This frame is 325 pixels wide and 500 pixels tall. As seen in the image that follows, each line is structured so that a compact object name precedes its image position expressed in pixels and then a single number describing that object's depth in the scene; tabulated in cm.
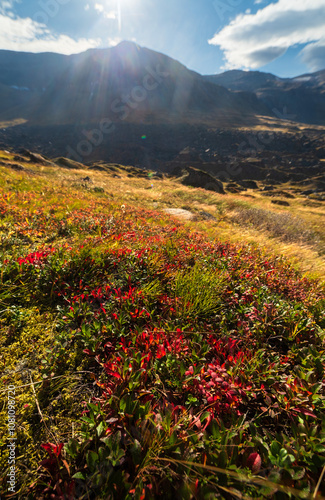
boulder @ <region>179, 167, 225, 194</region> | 4056
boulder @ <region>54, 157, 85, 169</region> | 4442
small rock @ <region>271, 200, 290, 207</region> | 4063
